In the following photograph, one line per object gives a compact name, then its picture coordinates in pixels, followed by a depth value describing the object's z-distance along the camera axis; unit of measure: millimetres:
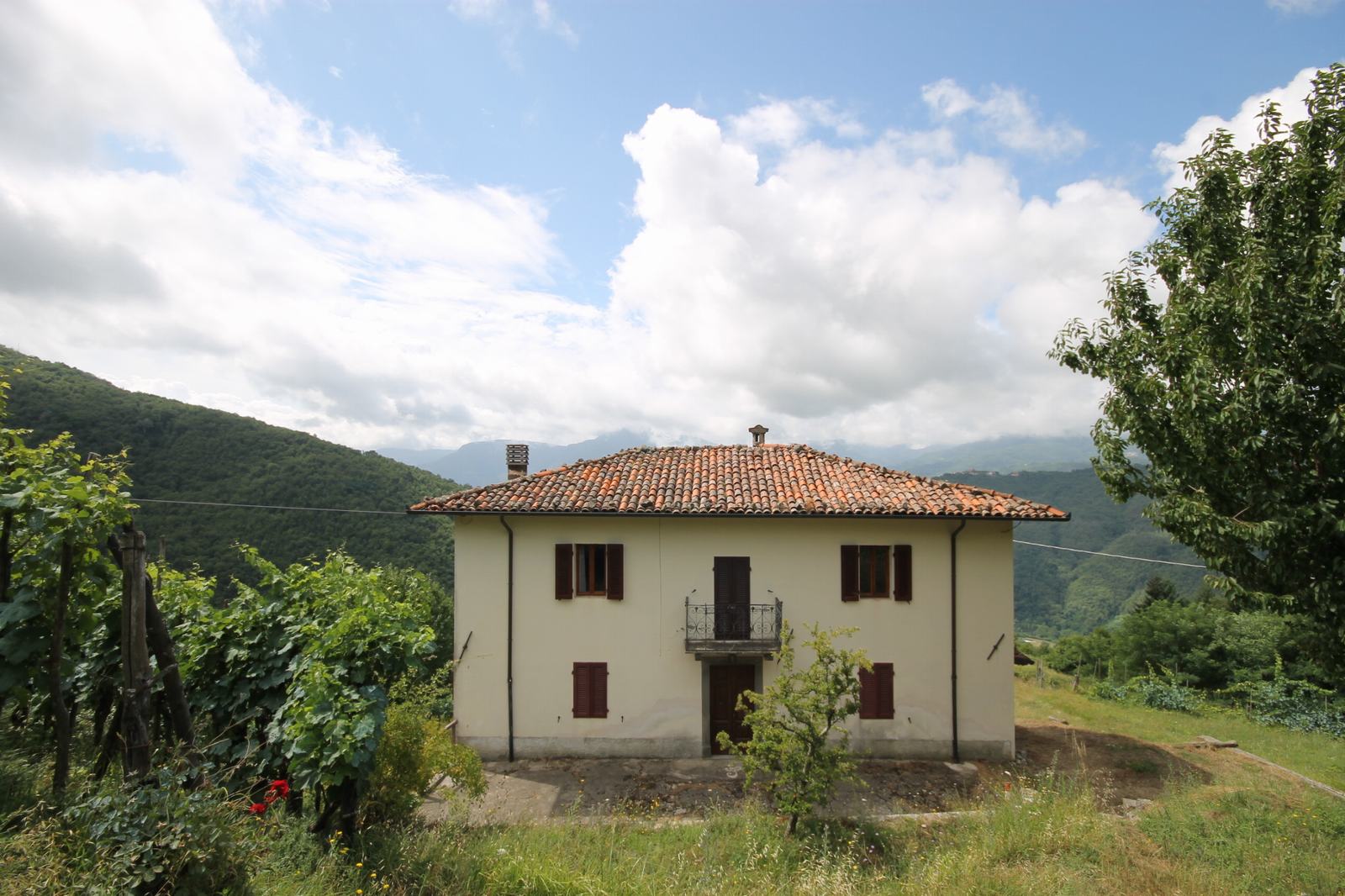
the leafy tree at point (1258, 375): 6477
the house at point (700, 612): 12836
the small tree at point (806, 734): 8203
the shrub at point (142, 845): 3742
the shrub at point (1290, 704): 17469
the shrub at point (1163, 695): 19562
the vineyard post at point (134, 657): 4547
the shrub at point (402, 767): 6988
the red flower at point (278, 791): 5453
